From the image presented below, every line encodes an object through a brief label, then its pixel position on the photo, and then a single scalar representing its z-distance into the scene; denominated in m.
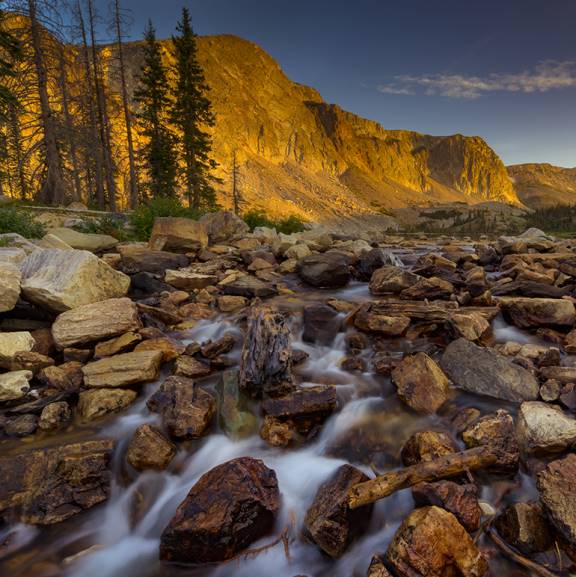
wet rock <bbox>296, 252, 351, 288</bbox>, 9.72
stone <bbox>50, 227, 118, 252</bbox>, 10.19
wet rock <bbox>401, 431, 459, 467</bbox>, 3.25
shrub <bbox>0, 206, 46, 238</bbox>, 10.27
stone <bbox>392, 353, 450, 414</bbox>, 4.12
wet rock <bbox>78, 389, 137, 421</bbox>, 4.19
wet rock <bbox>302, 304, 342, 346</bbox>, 6.23
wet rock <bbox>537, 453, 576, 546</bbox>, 2.48
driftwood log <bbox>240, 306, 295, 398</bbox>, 4.43
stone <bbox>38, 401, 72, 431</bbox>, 3.93
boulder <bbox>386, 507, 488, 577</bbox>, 2.31
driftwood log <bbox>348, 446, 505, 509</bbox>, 2.82
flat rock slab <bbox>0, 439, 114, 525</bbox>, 3.09
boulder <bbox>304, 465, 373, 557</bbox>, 2.74
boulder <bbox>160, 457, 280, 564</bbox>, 2.71
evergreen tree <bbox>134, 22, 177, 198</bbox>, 26.16
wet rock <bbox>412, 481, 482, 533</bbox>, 2.64
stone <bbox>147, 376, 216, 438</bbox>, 3.89
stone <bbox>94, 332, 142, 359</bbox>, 5.17
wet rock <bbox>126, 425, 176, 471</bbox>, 3.59
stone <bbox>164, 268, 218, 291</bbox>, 8.50
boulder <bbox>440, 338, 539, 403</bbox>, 4.11
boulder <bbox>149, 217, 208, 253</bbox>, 11.15
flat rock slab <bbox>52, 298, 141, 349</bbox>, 5.22
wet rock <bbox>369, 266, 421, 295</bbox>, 8.50
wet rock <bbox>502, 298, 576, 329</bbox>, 5.95
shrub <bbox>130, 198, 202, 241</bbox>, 13.71
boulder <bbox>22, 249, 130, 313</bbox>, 5.63
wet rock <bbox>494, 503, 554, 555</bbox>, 2.56
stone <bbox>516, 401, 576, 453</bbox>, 3.21
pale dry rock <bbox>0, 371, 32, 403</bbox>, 4.21
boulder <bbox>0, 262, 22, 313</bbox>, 5.34
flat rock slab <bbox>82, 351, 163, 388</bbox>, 4.55
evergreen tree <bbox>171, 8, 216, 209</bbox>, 26.19
